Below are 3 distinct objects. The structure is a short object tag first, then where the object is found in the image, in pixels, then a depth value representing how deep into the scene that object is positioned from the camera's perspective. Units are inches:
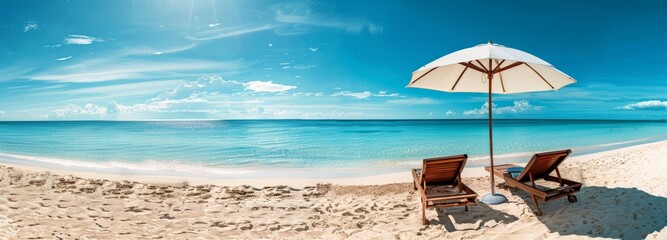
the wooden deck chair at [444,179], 191.0
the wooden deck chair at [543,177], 196.5
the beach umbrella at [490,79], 220.5
